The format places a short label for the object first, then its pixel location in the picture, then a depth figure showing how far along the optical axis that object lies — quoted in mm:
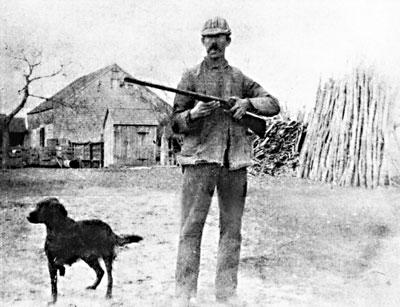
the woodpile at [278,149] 11018
